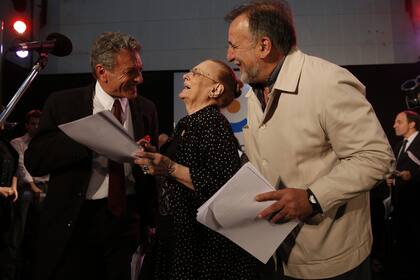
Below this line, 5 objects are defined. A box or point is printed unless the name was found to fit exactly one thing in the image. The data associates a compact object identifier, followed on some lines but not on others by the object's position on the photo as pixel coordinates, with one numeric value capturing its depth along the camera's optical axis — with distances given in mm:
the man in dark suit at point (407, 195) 4180
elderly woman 1630
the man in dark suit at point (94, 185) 1693
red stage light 4199
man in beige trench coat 1102
